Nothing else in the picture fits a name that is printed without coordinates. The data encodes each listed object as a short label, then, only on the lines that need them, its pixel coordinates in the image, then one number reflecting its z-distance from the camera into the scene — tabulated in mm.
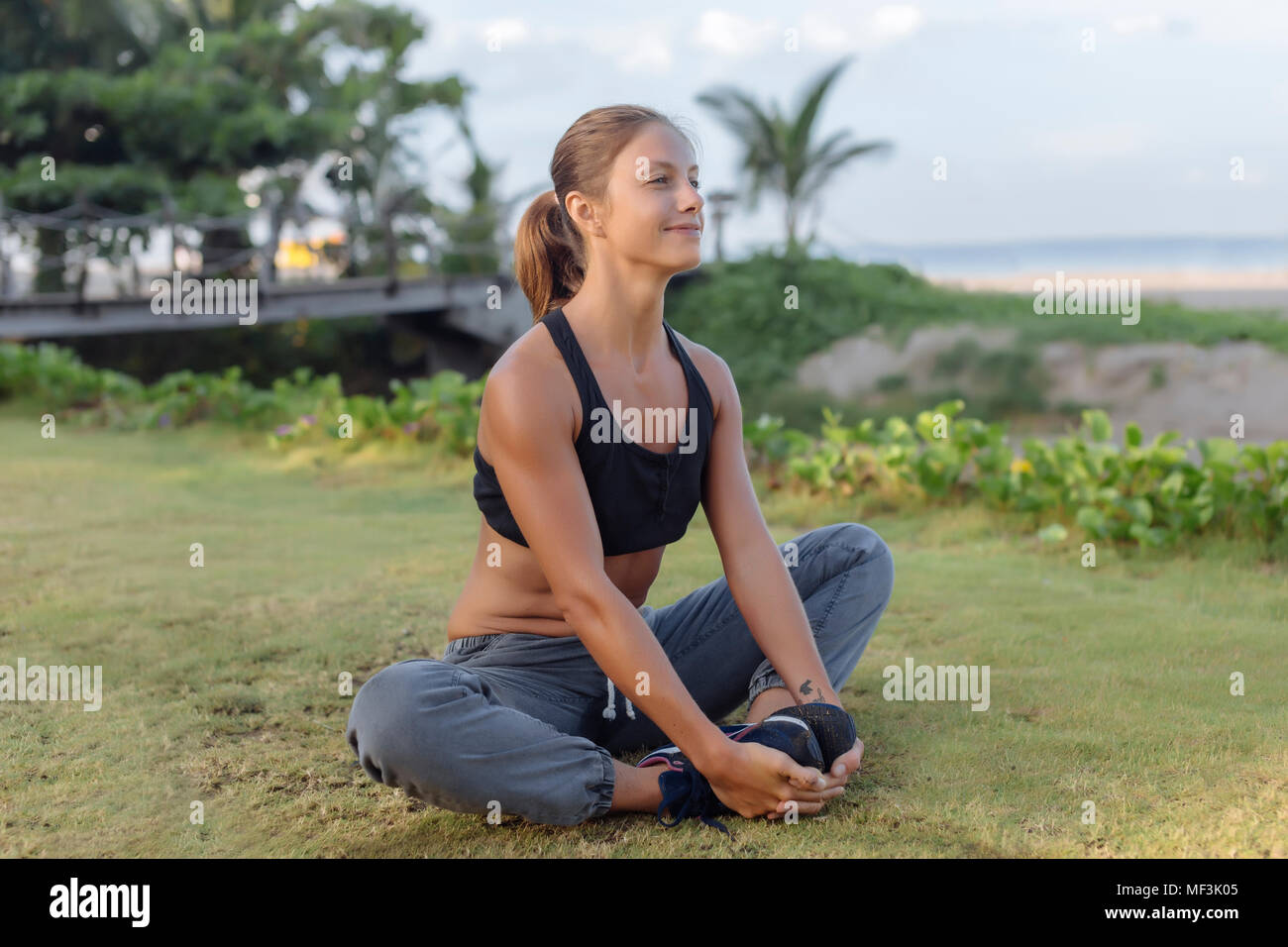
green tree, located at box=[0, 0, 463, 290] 14406
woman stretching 1929
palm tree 20156
